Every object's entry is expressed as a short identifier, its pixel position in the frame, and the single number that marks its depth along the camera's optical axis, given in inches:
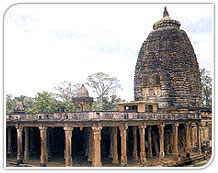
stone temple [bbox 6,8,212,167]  999.0
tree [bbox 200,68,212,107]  1902.1
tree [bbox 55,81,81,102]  2260.1
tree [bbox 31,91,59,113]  1689.2
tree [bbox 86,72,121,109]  2224.4
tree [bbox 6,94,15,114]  1904.9
